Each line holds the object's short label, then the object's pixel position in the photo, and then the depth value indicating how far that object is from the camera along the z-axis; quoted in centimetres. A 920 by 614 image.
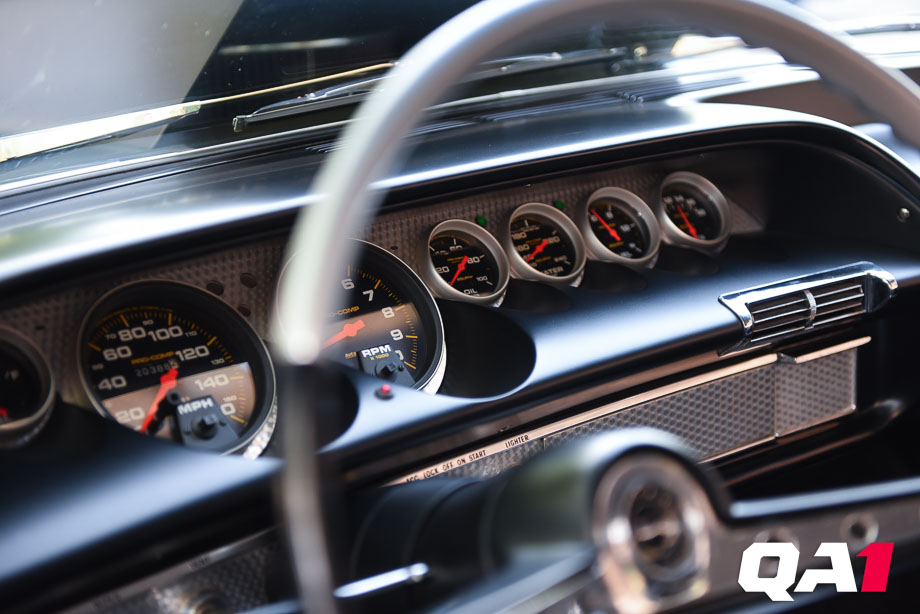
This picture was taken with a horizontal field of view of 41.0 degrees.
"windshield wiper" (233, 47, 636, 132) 75
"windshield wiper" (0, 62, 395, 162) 69
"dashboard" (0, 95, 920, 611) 61
